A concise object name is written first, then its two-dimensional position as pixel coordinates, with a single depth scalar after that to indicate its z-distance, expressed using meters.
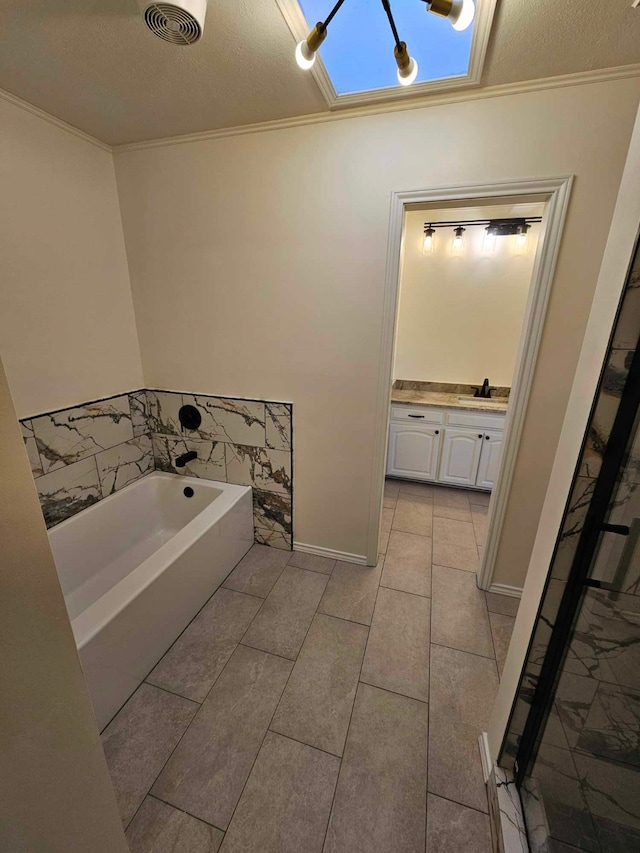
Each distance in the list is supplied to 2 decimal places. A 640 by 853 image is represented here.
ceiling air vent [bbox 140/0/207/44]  0.99
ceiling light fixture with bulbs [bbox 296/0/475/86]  0.88
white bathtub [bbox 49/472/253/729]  1.38
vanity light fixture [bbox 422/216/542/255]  2.87
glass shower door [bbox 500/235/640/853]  0.75
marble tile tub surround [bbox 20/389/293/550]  1.95
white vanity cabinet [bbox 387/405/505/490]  2.97
